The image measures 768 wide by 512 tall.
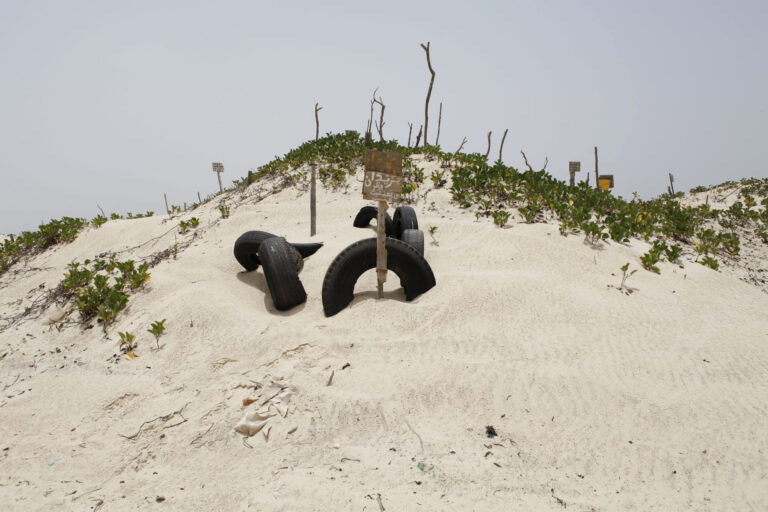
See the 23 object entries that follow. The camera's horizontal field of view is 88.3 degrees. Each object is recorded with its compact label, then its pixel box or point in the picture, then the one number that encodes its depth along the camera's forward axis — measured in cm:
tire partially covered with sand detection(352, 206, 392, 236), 902
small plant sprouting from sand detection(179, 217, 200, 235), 1045
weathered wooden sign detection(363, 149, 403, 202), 530
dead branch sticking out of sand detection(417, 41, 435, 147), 2111
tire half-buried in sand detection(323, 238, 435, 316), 555
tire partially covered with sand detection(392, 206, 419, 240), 769
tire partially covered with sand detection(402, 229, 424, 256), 698
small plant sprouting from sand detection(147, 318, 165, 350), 520
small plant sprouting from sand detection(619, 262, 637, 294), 582
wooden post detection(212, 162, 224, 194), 1583
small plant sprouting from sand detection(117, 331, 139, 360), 511
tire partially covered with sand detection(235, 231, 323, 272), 711
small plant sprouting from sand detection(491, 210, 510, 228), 833
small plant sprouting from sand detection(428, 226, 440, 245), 810
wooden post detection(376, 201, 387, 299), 557
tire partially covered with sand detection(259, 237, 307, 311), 598
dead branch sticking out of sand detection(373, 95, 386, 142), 2603
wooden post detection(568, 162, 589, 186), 1358
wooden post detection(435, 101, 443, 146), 2774
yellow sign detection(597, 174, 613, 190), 1116
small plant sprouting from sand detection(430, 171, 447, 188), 1179
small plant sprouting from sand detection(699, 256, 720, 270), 750
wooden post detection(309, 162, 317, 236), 942
